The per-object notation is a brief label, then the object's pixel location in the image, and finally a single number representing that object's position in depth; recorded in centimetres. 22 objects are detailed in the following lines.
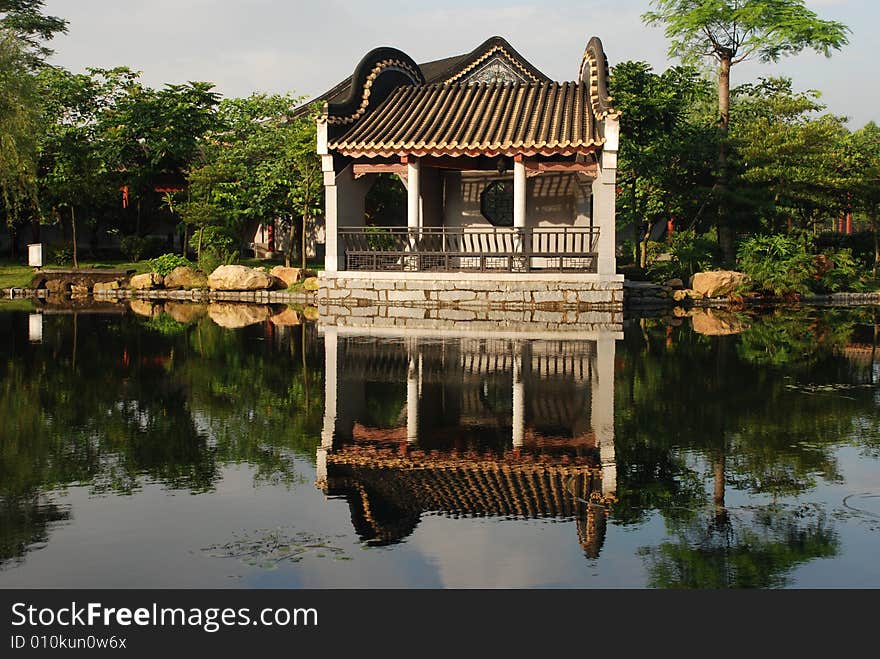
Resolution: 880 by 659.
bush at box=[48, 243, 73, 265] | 3300
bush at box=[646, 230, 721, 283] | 2586
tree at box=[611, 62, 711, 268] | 2700
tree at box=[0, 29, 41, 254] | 2561
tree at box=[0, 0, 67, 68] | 3528
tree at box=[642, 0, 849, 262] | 2728
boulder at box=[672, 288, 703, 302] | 2419
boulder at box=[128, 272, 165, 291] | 2819
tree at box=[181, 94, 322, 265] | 2936
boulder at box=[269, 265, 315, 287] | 2686
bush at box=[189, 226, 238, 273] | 2951
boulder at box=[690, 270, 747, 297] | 2386
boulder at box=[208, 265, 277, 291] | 2617
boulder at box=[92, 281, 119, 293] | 2820
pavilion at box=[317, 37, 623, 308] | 2044
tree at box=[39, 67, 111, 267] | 3225
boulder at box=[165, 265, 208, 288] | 2795
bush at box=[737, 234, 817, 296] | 2377
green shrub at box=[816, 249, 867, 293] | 2552
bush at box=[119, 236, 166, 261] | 3434
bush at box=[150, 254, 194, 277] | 2897
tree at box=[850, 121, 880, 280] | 2631
